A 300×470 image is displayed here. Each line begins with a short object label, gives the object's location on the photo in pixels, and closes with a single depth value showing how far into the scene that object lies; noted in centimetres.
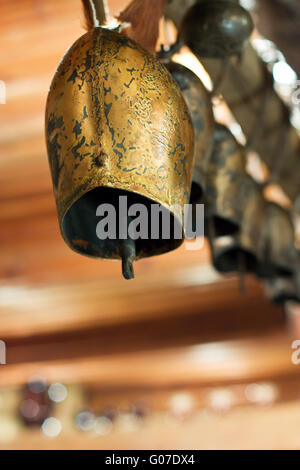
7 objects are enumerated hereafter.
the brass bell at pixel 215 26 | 76
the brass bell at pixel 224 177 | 88
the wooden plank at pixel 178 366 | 318
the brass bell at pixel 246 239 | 101
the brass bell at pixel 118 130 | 52
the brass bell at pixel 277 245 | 118
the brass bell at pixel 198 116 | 70
